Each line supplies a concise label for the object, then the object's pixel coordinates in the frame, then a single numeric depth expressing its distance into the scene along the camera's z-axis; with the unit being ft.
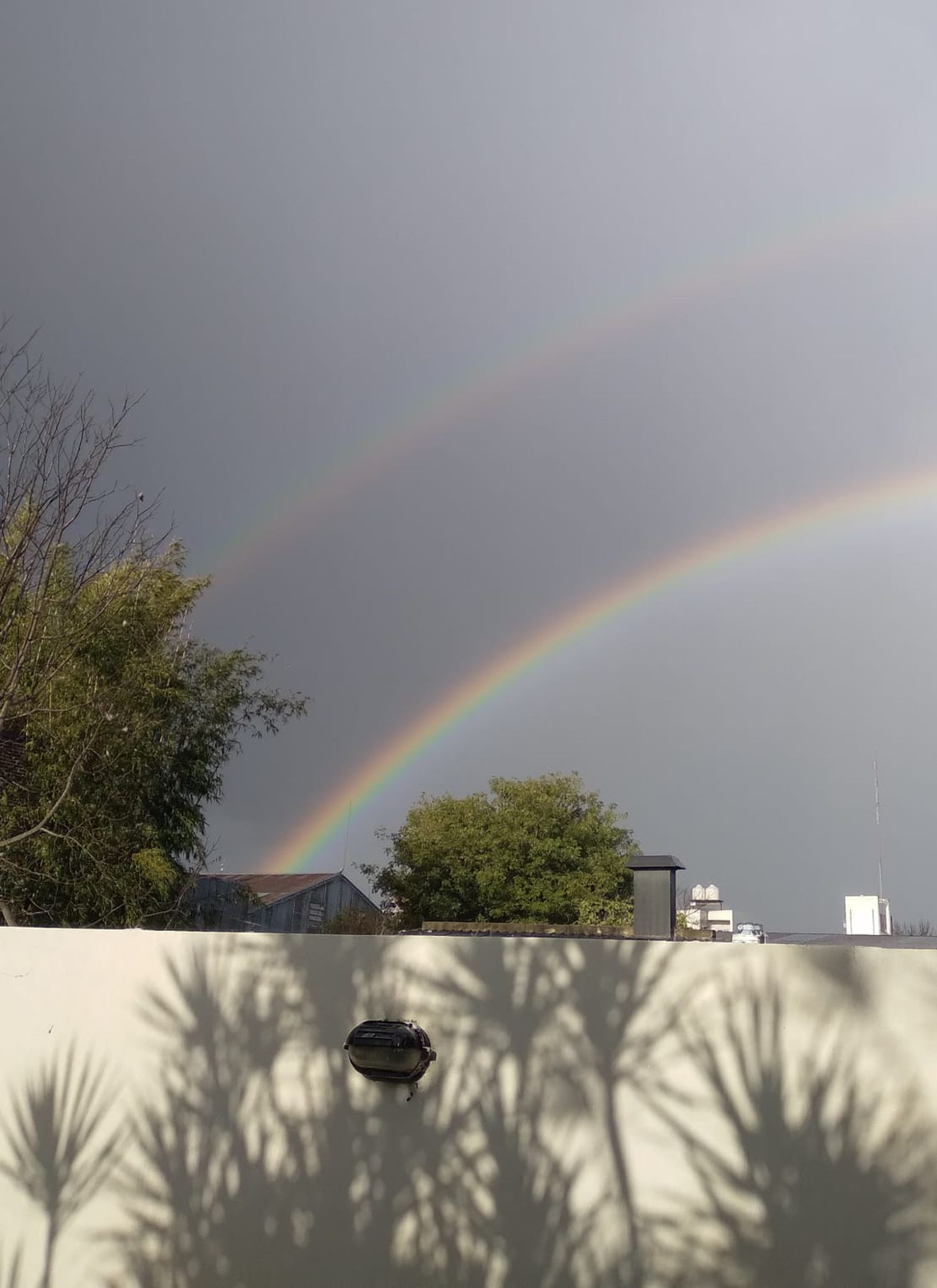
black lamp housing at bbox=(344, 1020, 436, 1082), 11.19
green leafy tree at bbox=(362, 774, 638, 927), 88.69
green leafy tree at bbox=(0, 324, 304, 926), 18.43
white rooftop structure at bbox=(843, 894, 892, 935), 85.51
